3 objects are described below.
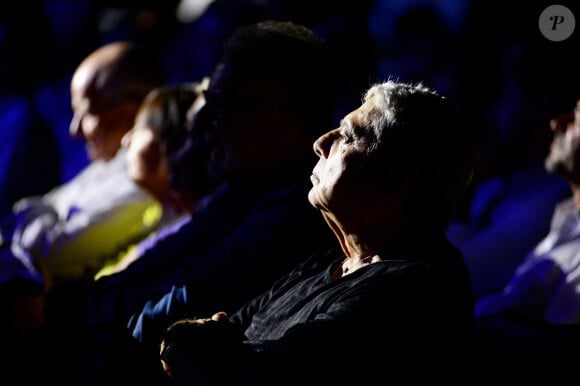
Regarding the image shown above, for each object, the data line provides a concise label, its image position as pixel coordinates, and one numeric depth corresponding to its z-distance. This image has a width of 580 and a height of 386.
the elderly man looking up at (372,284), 3.24
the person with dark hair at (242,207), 4.46
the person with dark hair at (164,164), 6.37
